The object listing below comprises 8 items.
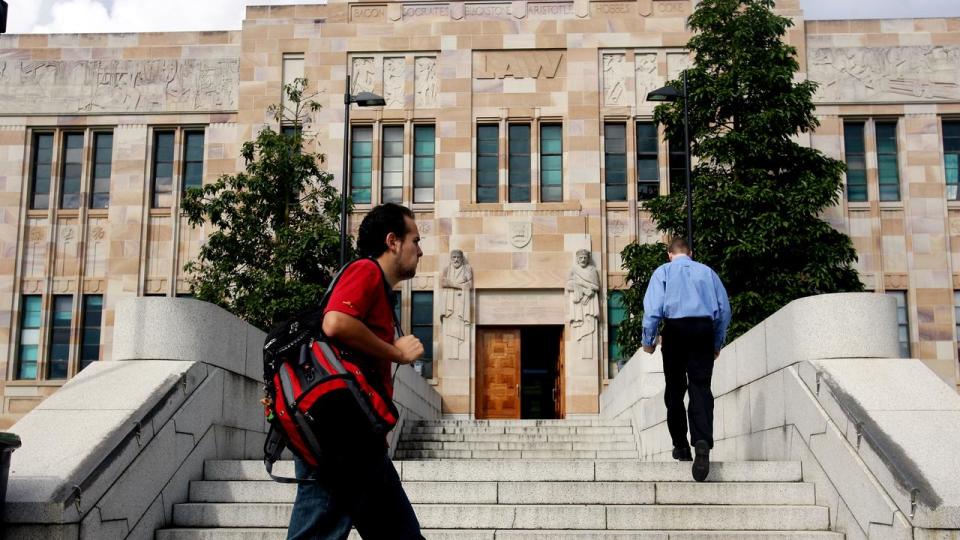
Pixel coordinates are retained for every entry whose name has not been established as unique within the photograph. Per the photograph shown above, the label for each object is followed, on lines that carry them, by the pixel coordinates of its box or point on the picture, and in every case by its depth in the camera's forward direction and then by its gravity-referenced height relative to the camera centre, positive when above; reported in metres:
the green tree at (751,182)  20.41 +3.46
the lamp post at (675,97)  19.37 +5.11
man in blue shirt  8.40 +0.21
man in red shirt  4.21 -0.47
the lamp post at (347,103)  19.53 +4.75
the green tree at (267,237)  21.61 +2.39
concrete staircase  7.57 -1.14
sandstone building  25.95 +5.02
